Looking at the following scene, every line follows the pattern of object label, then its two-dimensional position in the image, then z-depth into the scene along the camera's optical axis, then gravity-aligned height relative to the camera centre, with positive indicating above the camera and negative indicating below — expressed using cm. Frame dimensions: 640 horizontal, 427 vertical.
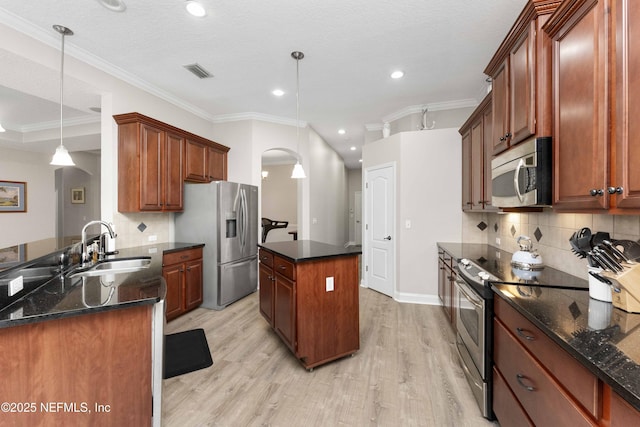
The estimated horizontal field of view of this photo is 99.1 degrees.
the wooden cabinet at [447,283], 289 -84
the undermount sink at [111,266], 211 -46
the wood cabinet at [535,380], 94 -71
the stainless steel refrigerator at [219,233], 378 -28
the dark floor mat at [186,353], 240 -135
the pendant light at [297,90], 290 +168
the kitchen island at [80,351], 121 -68
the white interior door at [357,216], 992 -13
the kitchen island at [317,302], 233 -81
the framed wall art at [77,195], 693 +47
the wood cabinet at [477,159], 277 +61
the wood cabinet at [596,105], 109 +49
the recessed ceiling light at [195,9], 216 +166
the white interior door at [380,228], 429 -26
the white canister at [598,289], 138 -40
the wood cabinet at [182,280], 332 -87
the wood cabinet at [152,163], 321 +64
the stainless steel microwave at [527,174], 160 +24
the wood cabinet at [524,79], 160 +87
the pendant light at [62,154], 247 +55
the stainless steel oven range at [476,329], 178 -84
